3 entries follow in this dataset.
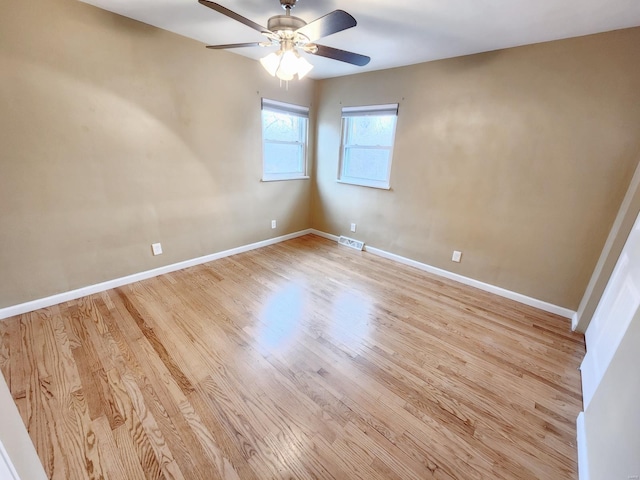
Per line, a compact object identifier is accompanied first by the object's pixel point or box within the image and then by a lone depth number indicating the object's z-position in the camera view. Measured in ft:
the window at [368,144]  10.95
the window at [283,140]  11.39
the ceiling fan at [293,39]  4.79
